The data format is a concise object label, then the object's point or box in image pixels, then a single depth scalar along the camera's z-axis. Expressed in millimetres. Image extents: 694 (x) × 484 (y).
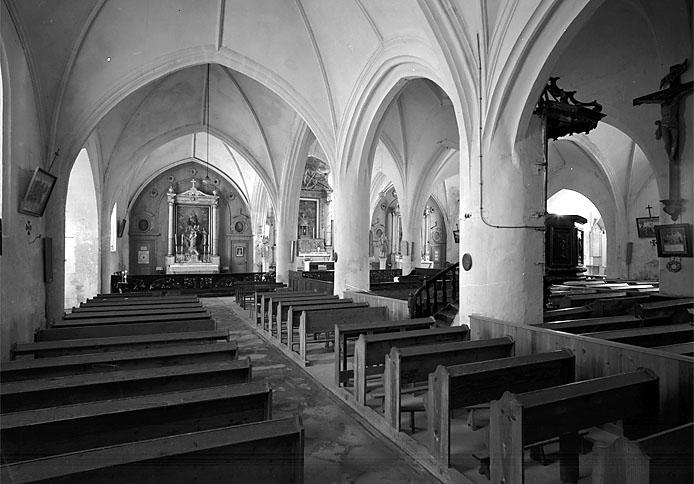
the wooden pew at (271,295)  8836
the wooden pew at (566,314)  6314
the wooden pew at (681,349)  3666
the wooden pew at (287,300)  7725
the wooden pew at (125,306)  7418
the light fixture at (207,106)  13537
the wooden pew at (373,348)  4398
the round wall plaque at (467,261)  6117
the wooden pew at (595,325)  5000
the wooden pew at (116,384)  2877
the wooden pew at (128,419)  2221
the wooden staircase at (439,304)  8023
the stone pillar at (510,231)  5820
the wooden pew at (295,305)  7129
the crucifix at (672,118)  7141
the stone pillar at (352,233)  10039
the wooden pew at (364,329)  5172
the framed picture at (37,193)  6289
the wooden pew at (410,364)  3760
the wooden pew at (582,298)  7766
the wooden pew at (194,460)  1707
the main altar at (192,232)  22172
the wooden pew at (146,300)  8833
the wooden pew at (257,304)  9977
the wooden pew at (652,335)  4277
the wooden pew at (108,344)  4434
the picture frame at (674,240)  7289
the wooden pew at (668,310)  5875
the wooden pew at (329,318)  6396
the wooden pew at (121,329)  5547
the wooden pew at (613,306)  6630
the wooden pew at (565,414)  2385
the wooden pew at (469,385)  3105
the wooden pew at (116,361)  3539
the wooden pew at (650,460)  1774
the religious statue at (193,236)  22500
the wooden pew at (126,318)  5983
